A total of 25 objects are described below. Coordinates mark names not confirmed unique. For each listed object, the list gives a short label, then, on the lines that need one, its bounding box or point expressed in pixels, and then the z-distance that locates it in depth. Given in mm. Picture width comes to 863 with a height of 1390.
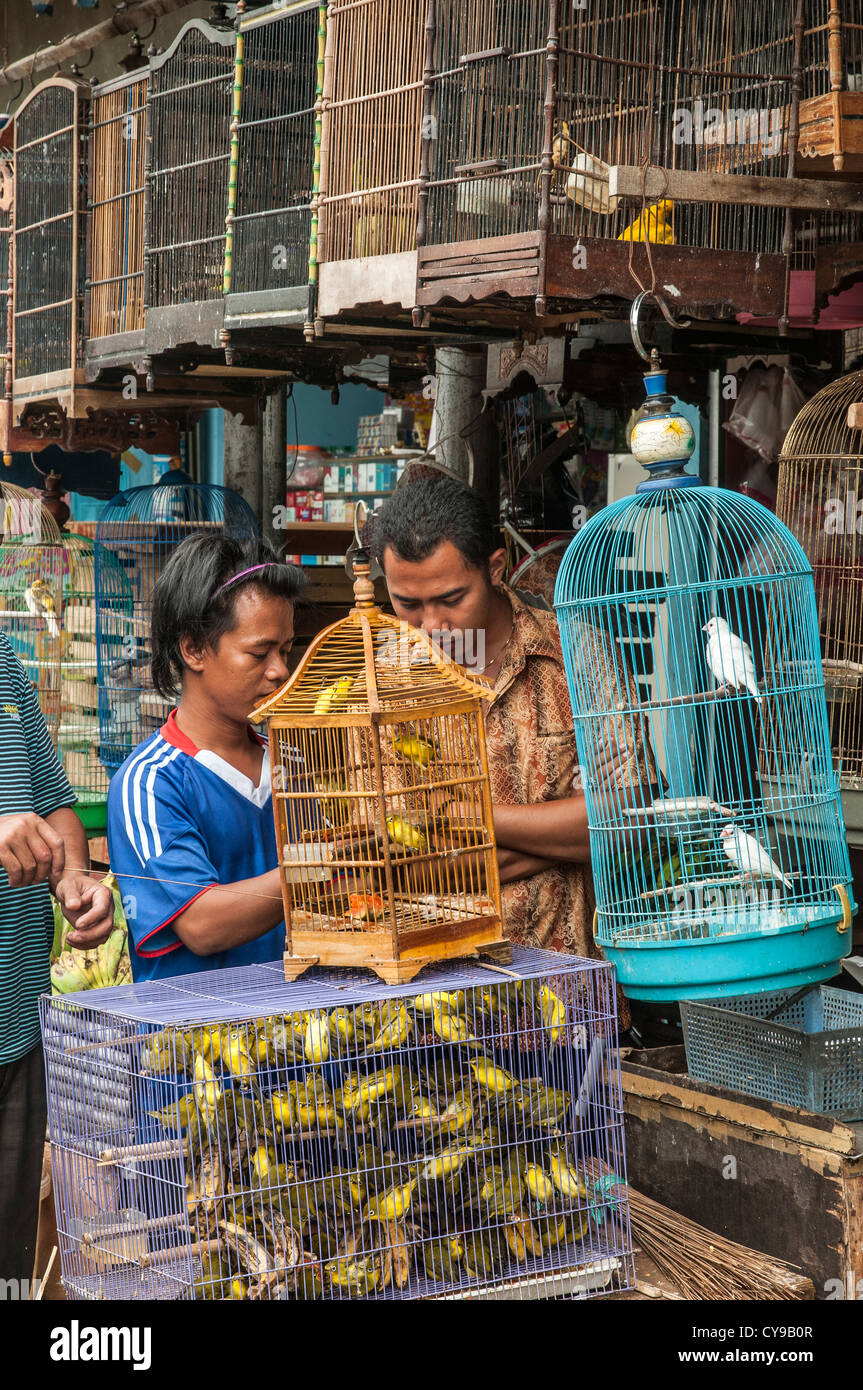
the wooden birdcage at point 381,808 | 2408
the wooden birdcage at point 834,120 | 2986
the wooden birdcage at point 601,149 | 3076
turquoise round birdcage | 2691
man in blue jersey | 2570
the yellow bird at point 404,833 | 2510
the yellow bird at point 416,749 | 2617
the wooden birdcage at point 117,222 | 5434
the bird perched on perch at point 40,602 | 6720
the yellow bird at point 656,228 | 3217
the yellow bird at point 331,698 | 2473
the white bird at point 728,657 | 3133
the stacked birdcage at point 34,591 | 6805
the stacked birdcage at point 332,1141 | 2117
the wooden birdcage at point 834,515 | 4320
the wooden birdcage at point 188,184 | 4863
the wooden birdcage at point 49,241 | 5828
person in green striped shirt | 2936
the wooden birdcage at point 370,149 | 3746
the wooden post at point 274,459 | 6876
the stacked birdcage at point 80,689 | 6664
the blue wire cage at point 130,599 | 6367
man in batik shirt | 2957
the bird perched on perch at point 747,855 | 2920
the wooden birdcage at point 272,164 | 4344
